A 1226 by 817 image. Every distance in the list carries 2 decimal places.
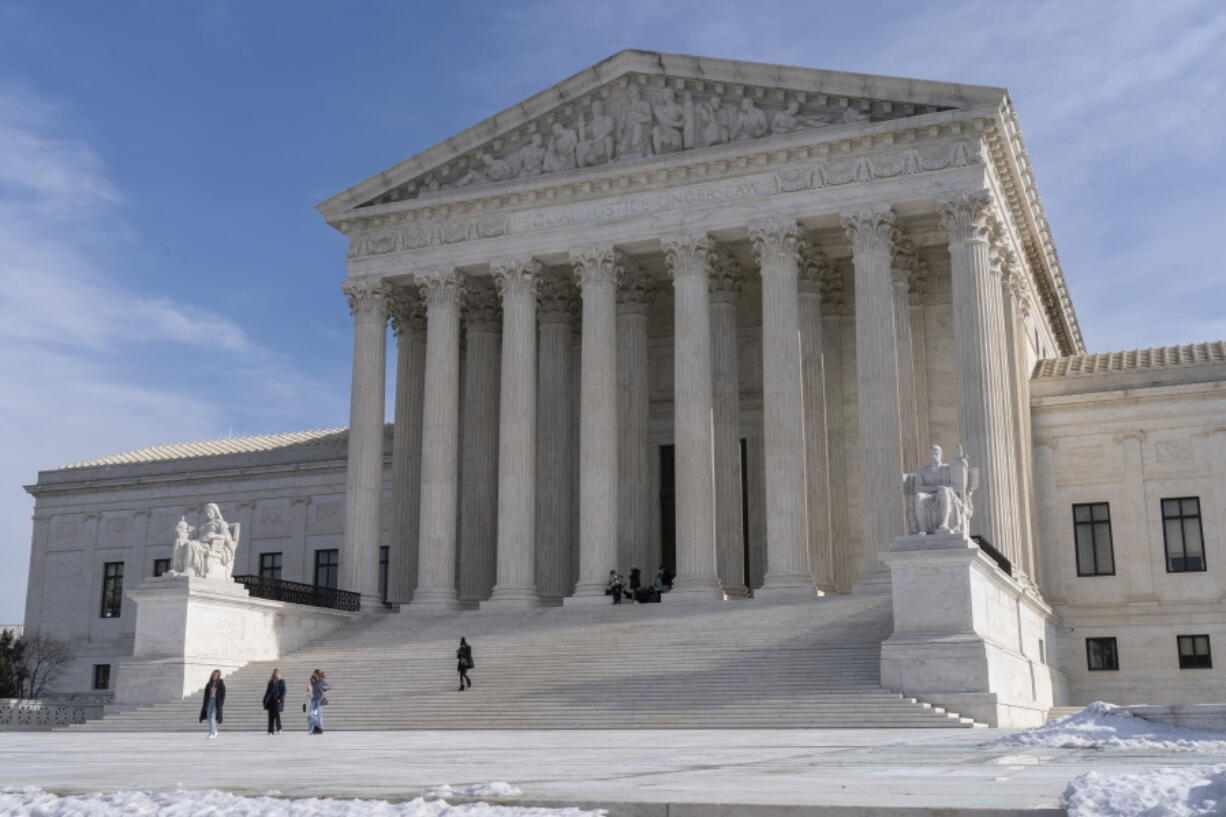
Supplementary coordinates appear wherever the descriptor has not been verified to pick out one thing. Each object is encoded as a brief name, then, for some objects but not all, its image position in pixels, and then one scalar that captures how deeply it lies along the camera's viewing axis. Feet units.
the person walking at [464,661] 101.04
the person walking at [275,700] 90.94
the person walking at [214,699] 88.12
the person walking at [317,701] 87.81
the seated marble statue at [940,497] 93.04
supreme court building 121.90
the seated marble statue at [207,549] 114.42
